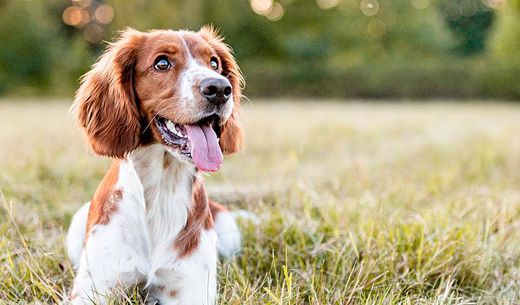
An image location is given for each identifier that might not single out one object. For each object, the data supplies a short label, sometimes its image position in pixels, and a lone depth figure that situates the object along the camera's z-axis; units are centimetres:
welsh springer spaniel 276
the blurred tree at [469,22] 3744
